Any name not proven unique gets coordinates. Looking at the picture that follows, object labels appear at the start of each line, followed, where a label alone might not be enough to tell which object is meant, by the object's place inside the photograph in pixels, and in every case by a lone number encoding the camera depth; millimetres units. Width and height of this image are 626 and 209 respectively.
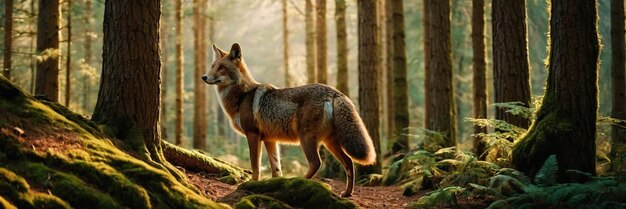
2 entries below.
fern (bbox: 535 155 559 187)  7234
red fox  8531
